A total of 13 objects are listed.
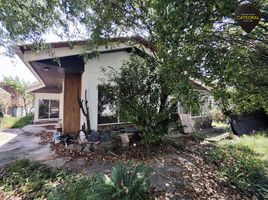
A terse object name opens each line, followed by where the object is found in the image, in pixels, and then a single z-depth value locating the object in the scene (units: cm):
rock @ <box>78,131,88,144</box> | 611
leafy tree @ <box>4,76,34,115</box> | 2123
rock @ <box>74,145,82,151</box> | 584
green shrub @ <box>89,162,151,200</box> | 305
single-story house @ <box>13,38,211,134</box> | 568
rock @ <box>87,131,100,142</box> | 589
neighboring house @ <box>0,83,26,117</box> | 2146
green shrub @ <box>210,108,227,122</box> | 1513
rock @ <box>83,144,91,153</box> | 573
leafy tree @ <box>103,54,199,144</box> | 523
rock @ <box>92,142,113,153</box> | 567
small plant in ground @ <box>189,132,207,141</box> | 773
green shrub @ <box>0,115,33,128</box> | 1313
